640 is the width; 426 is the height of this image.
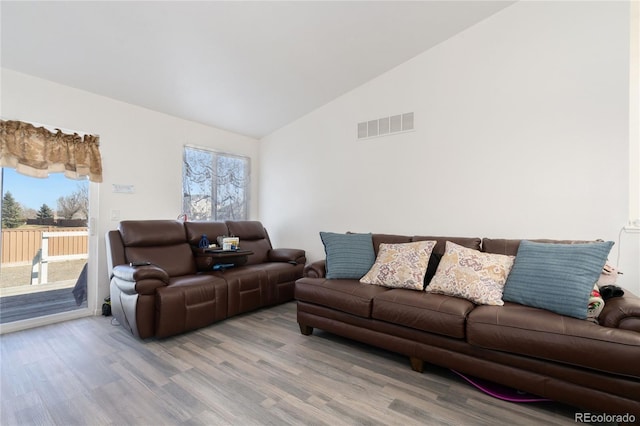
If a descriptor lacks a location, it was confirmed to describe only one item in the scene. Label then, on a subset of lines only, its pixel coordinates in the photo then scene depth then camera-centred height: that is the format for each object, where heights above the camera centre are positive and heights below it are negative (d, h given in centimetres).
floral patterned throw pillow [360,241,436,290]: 248 -48
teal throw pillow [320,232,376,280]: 281 -42
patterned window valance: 268 +61
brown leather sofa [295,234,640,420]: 150 -79
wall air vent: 338 +110
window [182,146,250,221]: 415 +43
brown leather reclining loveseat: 254 -70
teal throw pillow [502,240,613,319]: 181 -42
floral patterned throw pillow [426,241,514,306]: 211 -48
